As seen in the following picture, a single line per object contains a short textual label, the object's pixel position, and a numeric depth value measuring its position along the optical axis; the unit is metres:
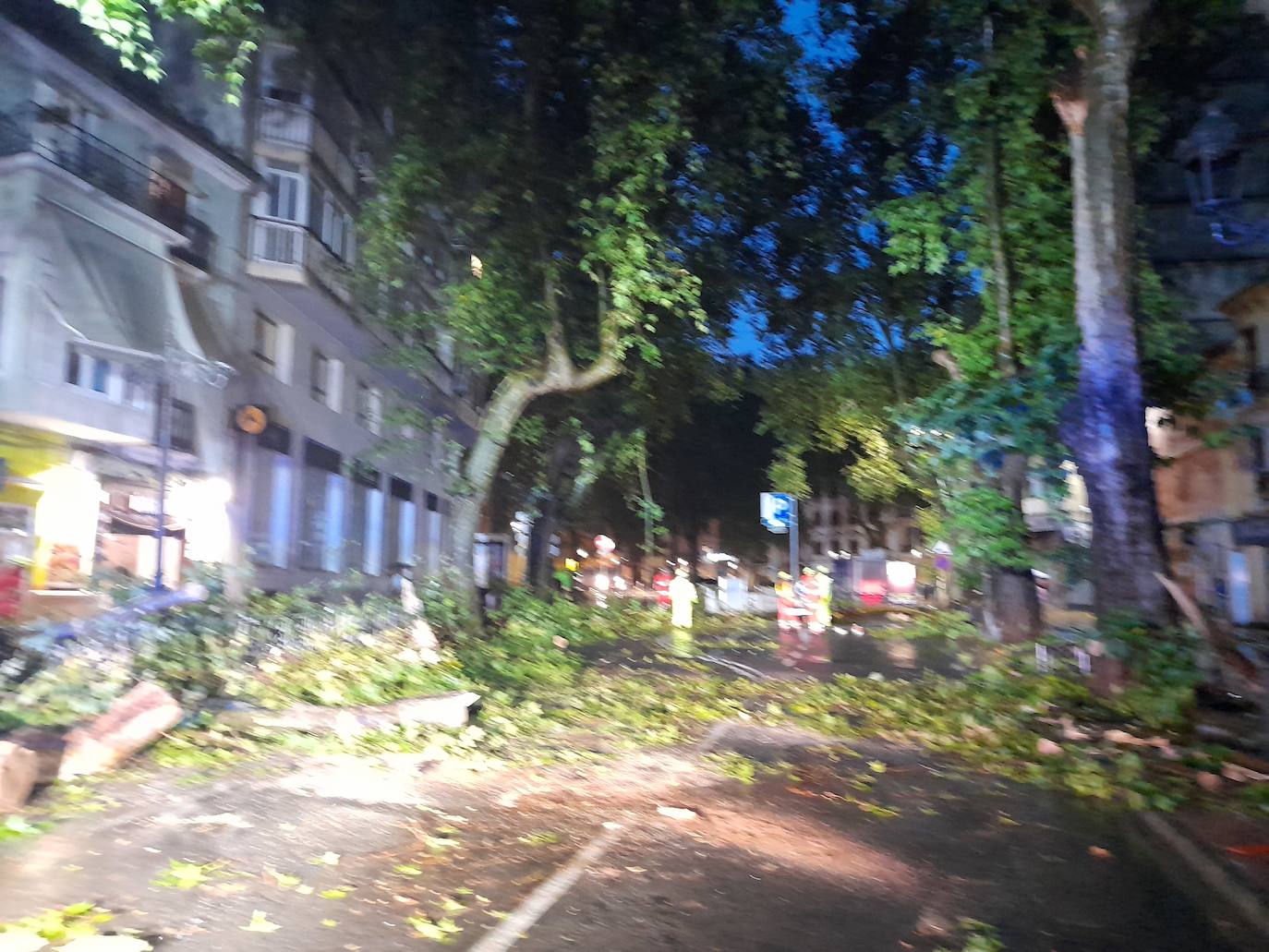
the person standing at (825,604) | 21.83
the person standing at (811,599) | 21.56
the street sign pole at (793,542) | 24.22
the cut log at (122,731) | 7.02
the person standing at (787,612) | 21.66
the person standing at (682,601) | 23.91
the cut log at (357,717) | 8.62
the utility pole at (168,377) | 15.17
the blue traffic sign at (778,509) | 25.14
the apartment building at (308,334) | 19.22
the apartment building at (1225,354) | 22.33
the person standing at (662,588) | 27.95
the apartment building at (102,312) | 13.68
